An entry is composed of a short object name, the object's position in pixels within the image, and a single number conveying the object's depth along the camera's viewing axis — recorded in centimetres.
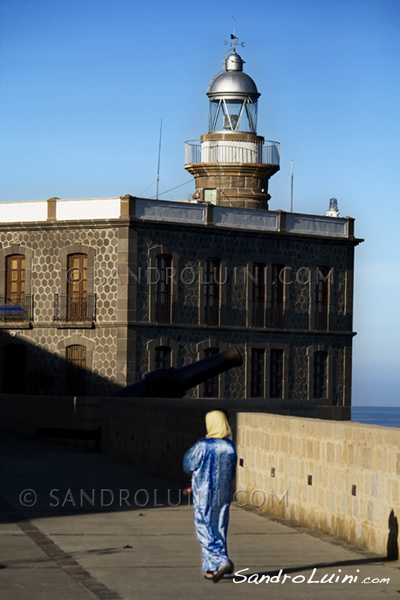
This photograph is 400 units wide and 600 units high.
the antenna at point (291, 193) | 4536
